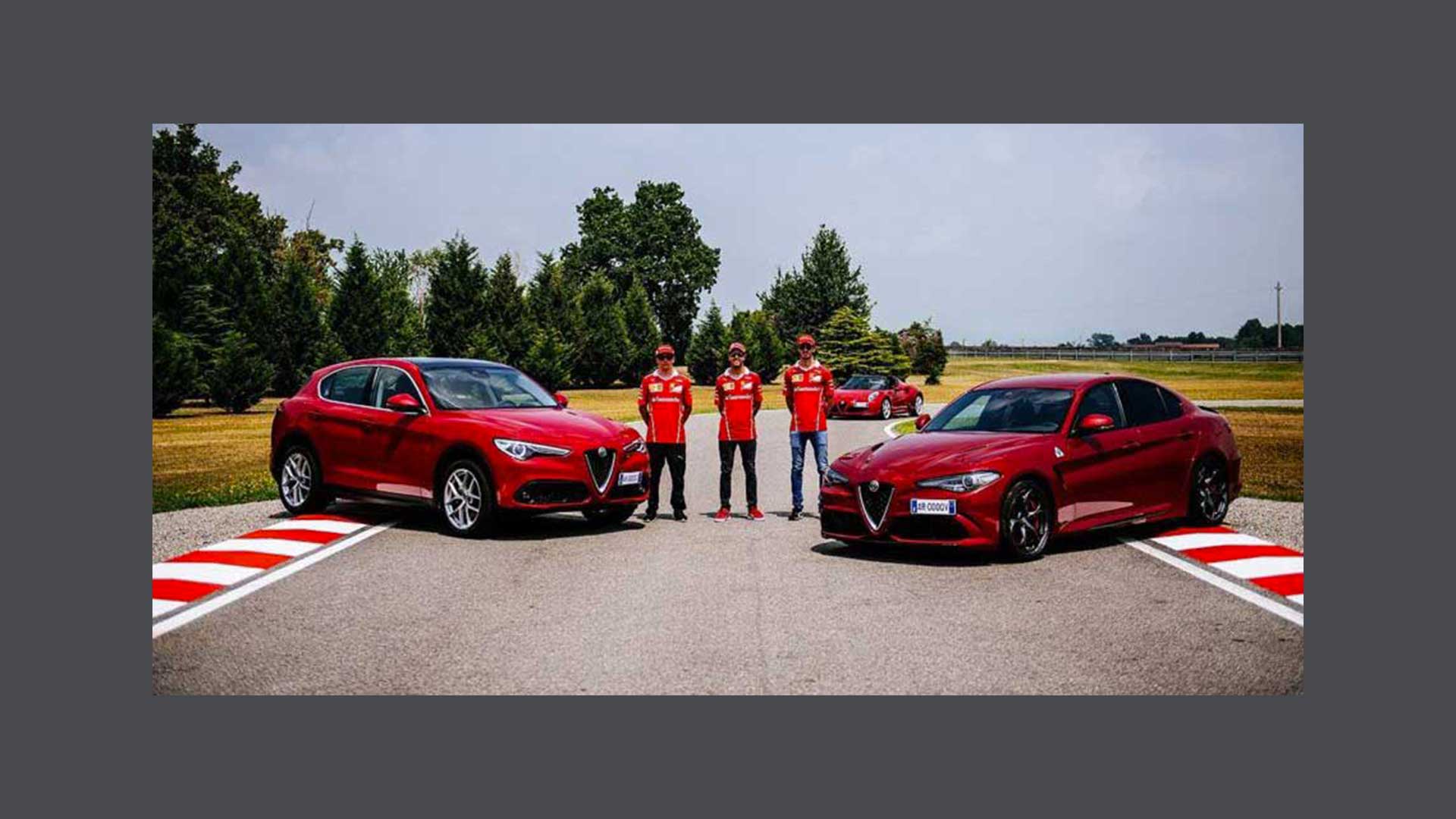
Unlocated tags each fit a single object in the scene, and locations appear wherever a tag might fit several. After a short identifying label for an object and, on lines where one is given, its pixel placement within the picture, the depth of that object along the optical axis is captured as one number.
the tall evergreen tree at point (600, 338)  61.28
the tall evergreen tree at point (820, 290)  78.69
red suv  12.20
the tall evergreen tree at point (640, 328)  63.97
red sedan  10.33
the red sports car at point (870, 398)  37.88
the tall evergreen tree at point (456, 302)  47.31
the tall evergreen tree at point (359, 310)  42.25
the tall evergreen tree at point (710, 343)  68.69
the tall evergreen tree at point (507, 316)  49.22
